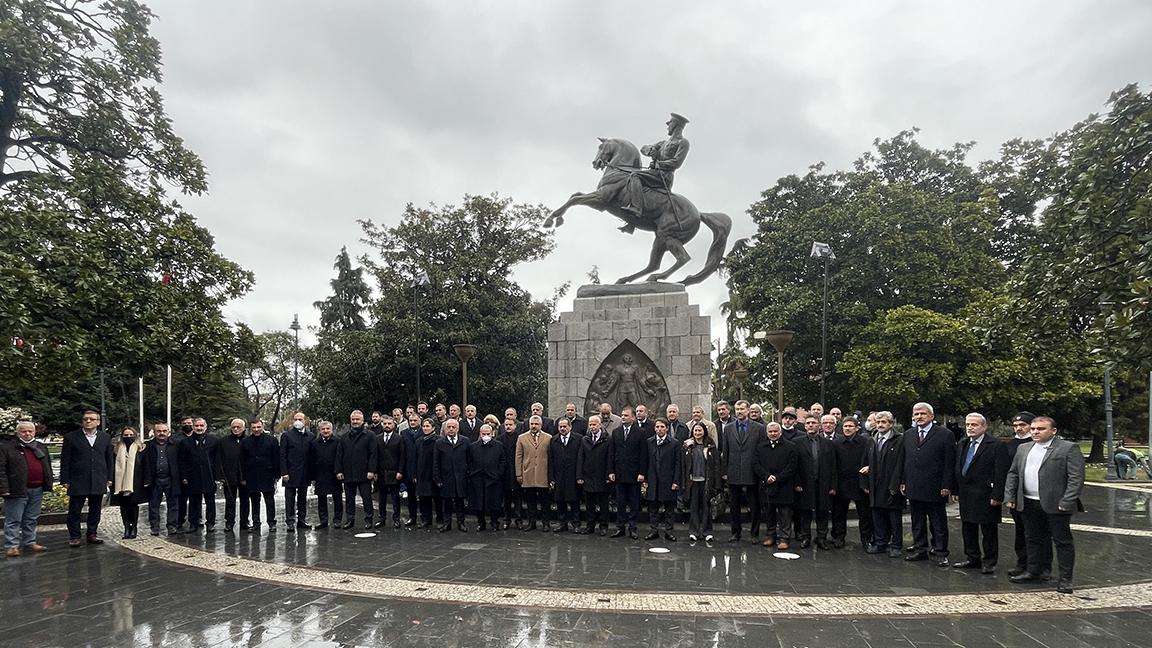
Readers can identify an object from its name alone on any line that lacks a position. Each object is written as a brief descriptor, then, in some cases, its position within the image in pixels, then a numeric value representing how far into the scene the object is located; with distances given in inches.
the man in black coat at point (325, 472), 415.5
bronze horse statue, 548.4
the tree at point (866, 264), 987.3
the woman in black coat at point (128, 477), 393.4
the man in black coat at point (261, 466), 410.9
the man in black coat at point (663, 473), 375.9
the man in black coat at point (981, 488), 304.7
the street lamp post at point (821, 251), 710.1
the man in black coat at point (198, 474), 407.5
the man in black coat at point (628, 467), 385.4
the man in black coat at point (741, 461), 371.2
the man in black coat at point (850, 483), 359.3
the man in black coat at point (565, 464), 398.3
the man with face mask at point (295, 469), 412.5
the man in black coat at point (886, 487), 339.0
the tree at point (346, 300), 1656.0
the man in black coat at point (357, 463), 412.5
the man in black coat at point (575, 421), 436.8
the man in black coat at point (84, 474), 374.6
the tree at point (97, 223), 371.2
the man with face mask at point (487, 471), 404.8
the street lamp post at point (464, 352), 750.6
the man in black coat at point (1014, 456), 295.9
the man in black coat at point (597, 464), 390.9
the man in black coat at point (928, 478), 321.4
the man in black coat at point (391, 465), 418.0
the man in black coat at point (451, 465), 404.8
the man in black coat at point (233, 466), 408.8
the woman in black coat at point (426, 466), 411.8
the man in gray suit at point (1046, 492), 269.9
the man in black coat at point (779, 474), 361.1
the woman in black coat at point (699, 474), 375.6
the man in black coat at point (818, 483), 363.6
